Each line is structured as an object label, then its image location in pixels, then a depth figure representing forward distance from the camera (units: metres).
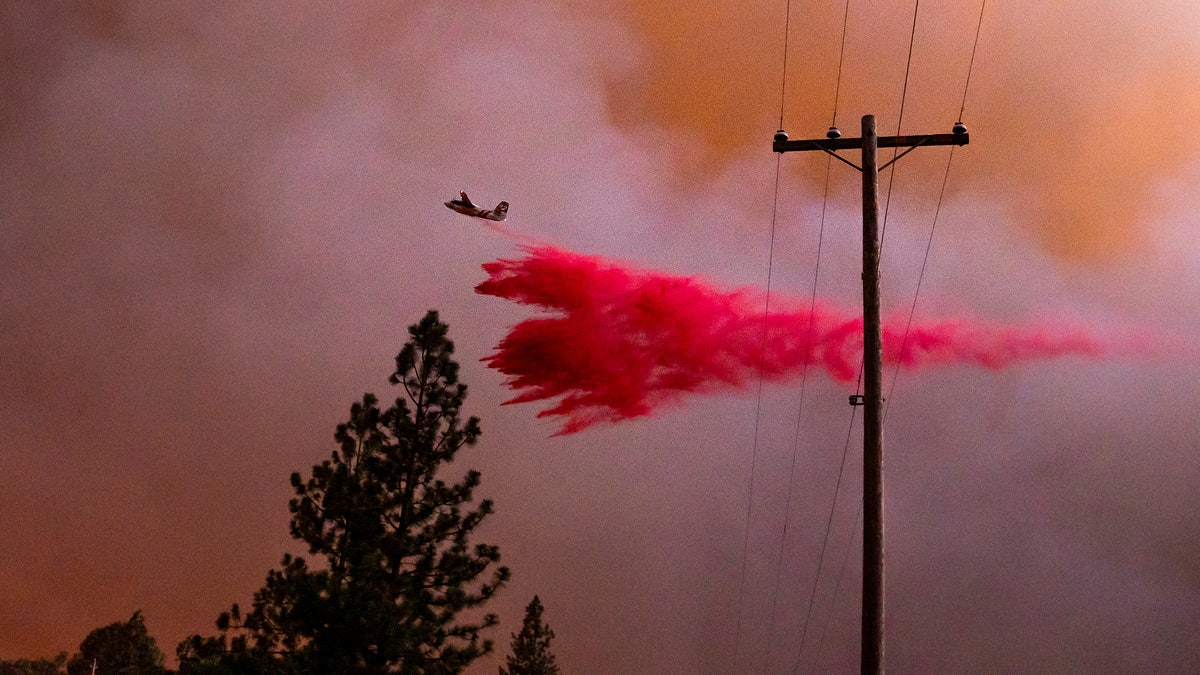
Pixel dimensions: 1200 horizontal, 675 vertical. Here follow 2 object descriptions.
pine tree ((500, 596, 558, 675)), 77.75
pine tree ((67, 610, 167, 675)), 94.56
